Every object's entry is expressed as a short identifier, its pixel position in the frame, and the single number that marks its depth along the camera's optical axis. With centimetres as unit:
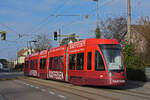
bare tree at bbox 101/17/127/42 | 3688
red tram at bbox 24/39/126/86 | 1339
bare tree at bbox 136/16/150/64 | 2383
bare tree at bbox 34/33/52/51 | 6039
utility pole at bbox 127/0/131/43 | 2145
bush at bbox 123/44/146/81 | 2043
